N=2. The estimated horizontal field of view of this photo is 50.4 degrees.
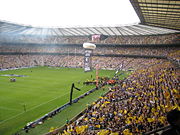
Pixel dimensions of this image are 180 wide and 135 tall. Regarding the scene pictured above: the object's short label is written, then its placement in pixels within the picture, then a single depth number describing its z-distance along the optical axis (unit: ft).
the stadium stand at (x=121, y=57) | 47.70
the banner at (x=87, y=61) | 168.04
